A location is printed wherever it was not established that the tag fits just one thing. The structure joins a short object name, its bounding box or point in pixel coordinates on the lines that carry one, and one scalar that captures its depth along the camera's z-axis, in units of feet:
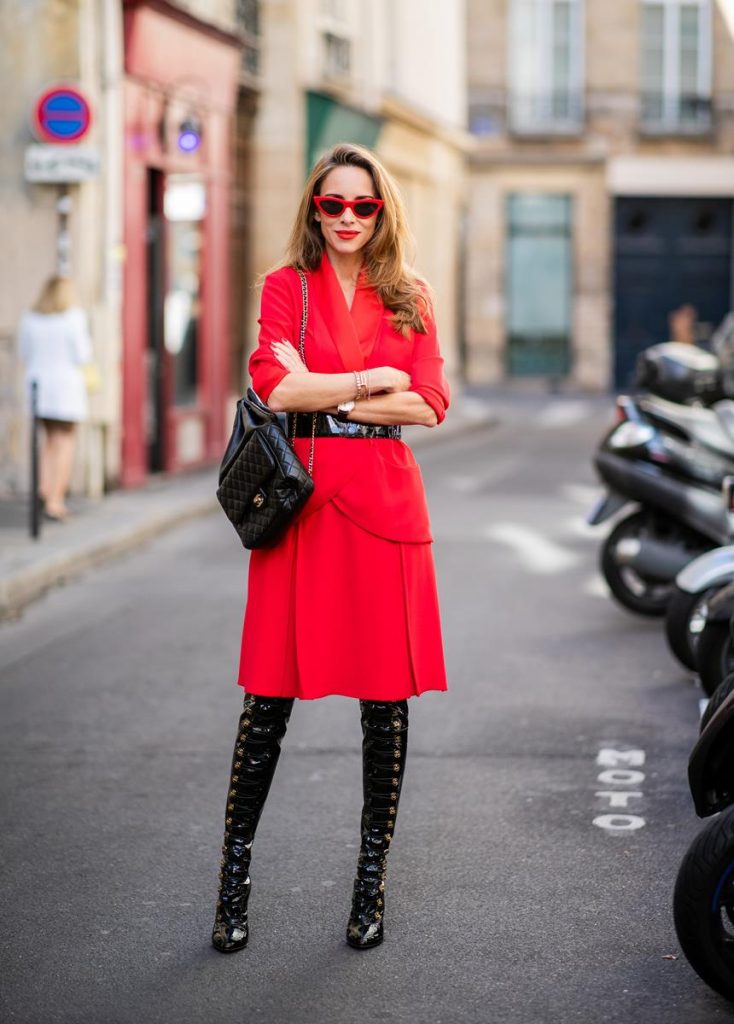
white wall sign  42.73
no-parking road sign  42.96
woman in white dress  41.50
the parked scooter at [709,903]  12.23
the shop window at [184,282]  52.80
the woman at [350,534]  13.76
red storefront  49.32
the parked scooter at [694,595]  21.85
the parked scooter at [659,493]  28.04
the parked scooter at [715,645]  20.25
